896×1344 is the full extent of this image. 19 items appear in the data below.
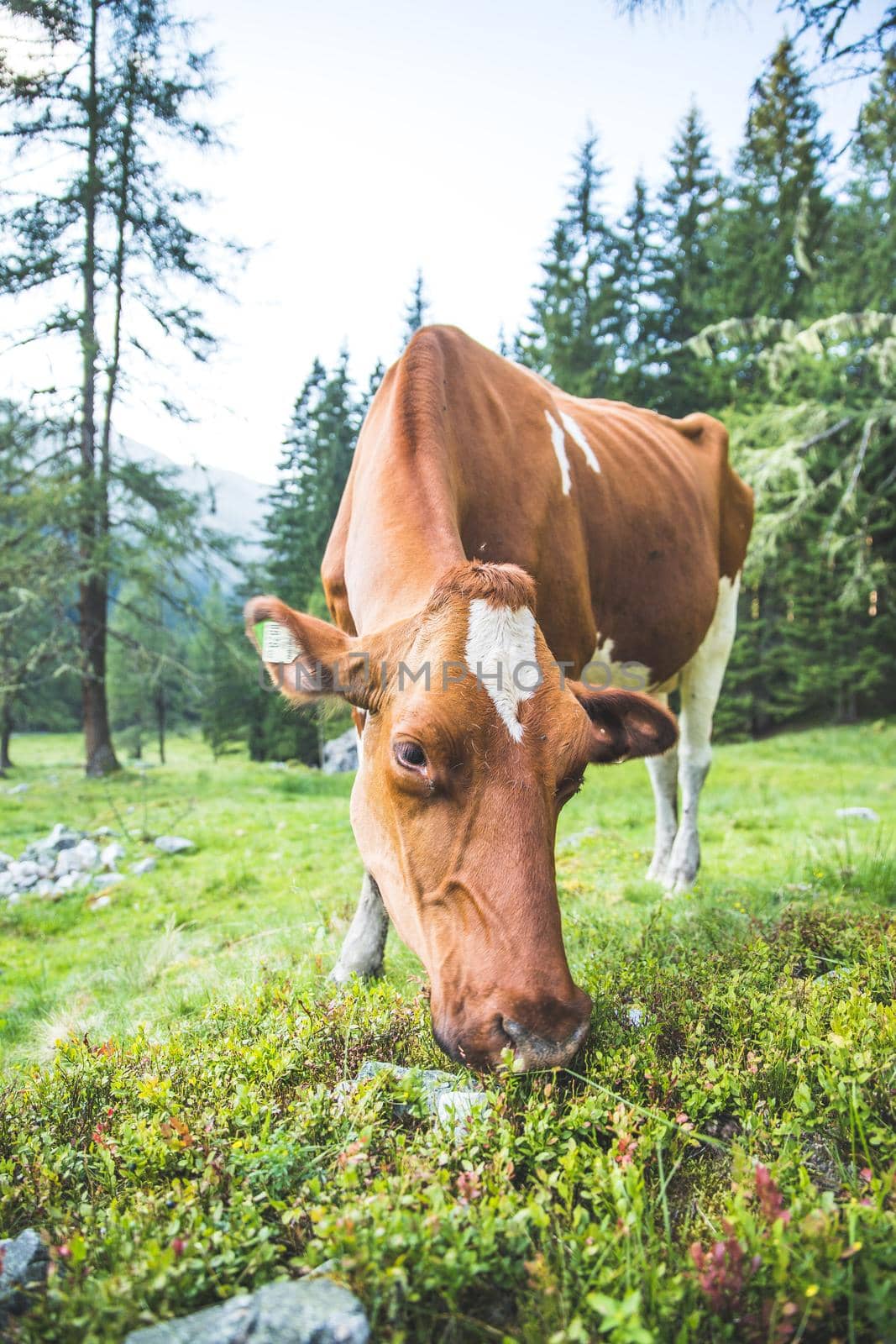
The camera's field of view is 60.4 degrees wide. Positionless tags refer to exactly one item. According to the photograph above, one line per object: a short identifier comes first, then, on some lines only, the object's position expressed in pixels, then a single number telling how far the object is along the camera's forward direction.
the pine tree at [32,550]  13.80
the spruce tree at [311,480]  29.84
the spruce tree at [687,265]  29.03
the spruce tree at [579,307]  28.34
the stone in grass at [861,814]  7.52
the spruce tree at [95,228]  14.37
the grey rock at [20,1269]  1.37
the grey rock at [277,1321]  1.21
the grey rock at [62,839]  8.19
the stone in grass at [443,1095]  1.83
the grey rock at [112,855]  7.41
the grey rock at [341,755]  21.38
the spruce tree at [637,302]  28.81
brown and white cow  2.11
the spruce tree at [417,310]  34.41
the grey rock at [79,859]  7.38
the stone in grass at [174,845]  7.80
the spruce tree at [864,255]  20.36
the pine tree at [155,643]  15.08
